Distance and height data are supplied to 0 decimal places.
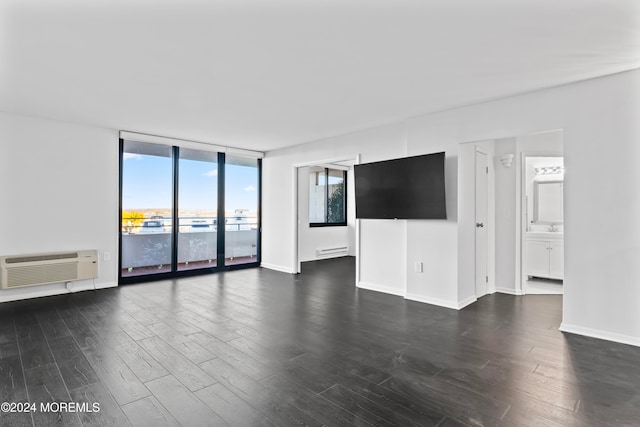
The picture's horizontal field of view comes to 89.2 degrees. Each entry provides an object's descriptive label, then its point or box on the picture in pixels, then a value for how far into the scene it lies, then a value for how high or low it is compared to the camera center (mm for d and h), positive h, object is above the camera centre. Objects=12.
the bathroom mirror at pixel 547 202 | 5688 +237
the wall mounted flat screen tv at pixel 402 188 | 4133 +369
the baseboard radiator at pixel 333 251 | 8171 -947
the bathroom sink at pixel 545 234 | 5310 -319
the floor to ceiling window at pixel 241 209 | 6637 +112
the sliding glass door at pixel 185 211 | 5500 +70
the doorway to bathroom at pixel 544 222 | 5305 -119
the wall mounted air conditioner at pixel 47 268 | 4207 -743
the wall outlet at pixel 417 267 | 4394 -706
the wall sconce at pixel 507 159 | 4836 +839
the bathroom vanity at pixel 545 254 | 5305 -650
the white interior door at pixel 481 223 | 4621 -114
